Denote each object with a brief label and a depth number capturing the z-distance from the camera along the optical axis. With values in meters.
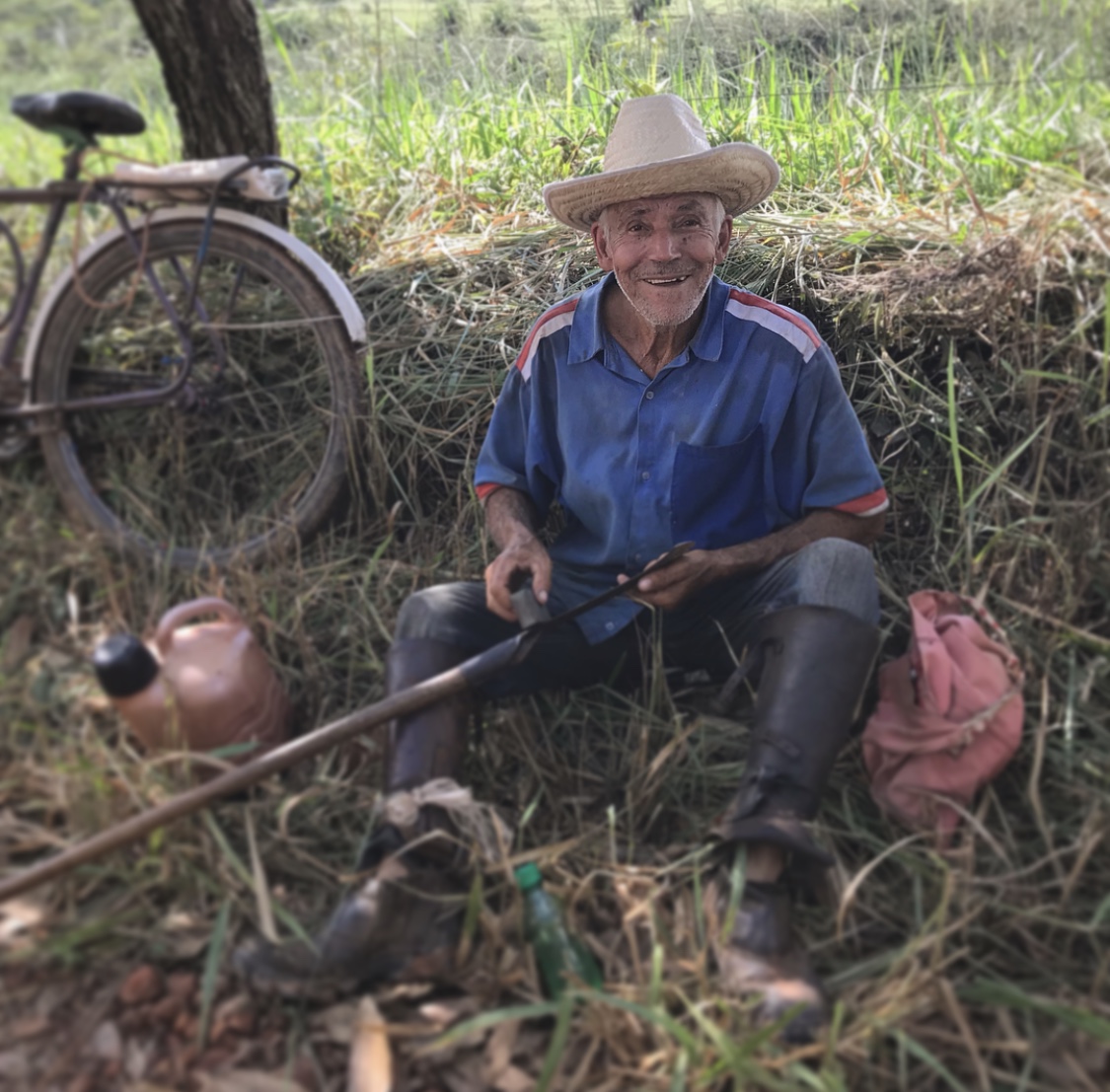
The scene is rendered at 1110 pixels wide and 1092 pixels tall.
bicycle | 2.93
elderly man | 2.02
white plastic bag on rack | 2.89
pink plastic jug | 2.00
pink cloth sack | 1.95
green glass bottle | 1.72
